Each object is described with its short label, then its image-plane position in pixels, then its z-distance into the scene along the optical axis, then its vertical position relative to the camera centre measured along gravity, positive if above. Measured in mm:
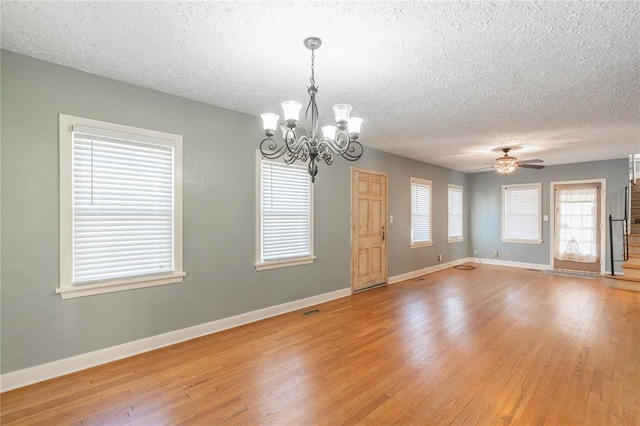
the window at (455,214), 8027 -34
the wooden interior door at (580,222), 6809 -223
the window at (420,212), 6781 +18
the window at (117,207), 2662 +60
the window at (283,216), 4027 -38
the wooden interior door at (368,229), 5363 -295
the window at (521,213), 7617 -14
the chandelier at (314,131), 2172 +635
